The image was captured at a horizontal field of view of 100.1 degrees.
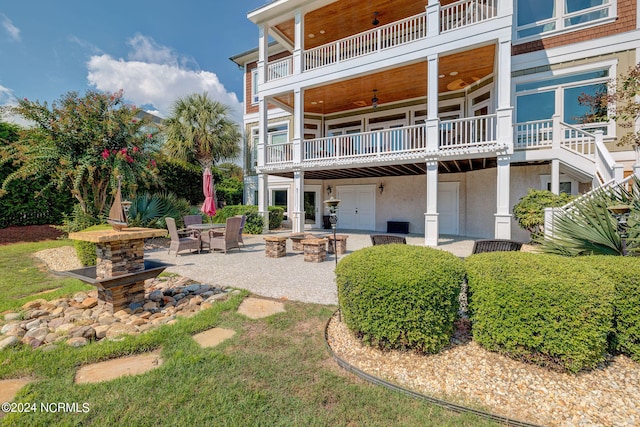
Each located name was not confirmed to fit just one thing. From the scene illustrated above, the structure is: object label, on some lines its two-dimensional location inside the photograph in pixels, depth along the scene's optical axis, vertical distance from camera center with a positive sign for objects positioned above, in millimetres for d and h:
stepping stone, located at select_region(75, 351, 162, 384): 2420 -1530
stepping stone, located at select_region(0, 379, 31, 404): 2139 -1510
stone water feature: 3617 -880
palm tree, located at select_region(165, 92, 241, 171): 15391 +4473
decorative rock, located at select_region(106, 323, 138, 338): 3186 -1487
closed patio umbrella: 10266 +509
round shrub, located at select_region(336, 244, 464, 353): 2541 -900
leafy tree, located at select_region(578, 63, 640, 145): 4356 +2088
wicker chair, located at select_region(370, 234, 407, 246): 5189 -630
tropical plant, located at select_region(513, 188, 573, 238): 7320 +26
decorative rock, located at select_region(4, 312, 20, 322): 3603 -1480
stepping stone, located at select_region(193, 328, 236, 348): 3004 -1519
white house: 8227 +4433
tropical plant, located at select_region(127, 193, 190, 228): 9103 -121
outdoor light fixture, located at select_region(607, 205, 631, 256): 3303 -164
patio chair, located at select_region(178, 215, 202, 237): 9573 -483
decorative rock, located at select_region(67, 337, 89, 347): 2920 -1477
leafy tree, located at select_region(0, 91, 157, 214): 7527 +1878
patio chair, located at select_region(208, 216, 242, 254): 8062 -943
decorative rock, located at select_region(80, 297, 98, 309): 3996 -1431
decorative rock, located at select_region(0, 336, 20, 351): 2861 -1461
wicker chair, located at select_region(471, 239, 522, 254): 5012 -737
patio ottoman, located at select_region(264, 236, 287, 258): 7609 -1107
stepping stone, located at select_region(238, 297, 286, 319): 3801 -1504
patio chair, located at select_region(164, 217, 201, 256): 7715 -1016
